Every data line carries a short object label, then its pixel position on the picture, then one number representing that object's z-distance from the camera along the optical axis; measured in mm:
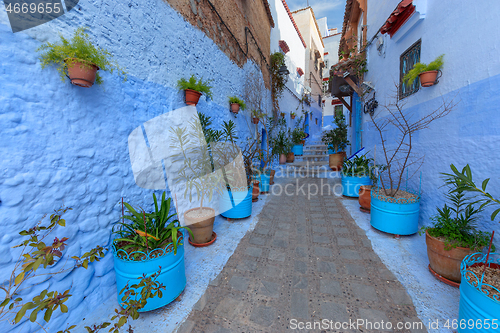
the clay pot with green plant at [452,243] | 1769
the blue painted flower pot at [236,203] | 3389
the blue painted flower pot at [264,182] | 4889
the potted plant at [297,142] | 9094
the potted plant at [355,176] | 4297
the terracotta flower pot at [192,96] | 2965
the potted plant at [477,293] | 1158
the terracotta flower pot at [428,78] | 2523
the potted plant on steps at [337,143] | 7180
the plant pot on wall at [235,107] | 4527
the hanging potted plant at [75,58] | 1486
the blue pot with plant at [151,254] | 1574
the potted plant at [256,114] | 5520
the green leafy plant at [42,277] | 1015
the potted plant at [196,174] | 2619
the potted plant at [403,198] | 2645
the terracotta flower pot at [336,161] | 7145
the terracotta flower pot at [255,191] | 4414
